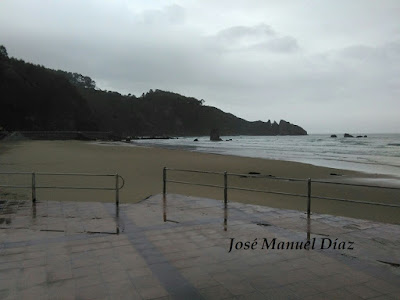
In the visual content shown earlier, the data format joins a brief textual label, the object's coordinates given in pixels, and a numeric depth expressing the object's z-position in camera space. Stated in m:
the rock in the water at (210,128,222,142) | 108.62
